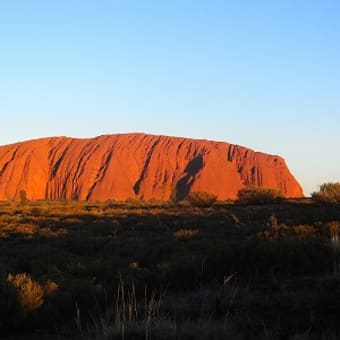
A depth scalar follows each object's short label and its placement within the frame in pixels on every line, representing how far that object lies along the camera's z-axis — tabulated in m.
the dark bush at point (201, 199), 50.87
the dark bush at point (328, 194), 38.44
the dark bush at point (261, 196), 46.34
